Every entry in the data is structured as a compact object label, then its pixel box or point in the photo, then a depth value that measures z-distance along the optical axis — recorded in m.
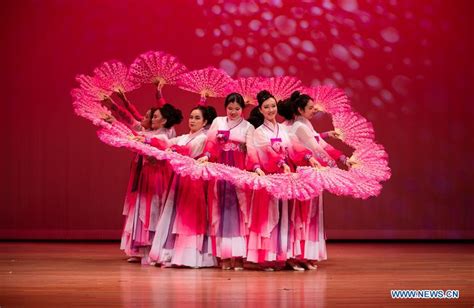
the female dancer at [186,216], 11.17
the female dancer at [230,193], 10.95
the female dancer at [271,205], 10.77
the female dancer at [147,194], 12.02
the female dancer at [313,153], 11.04
